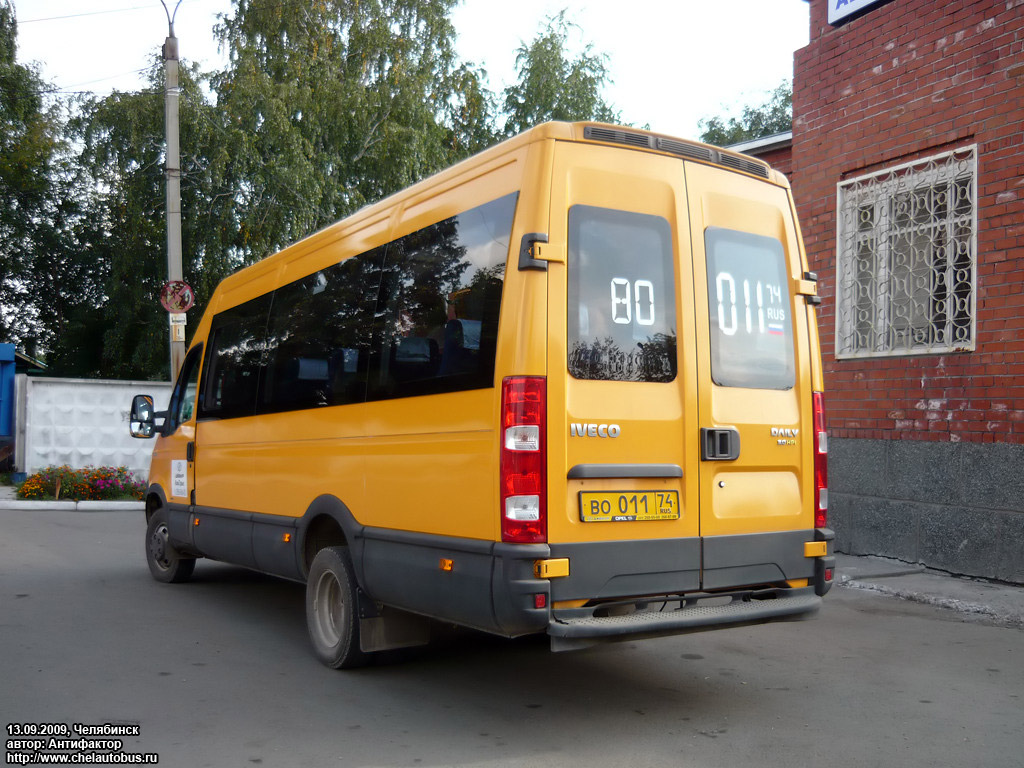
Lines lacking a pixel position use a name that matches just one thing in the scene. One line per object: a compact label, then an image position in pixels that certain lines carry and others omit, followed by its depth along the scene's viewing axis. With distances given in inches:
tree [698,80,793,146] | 1691.7
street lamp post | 612.4
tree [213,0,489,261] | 893.8
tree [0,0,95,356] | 1197.7
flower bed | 589.3
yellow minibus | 172.7
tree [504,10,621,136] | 1391.5
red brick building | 326.3
